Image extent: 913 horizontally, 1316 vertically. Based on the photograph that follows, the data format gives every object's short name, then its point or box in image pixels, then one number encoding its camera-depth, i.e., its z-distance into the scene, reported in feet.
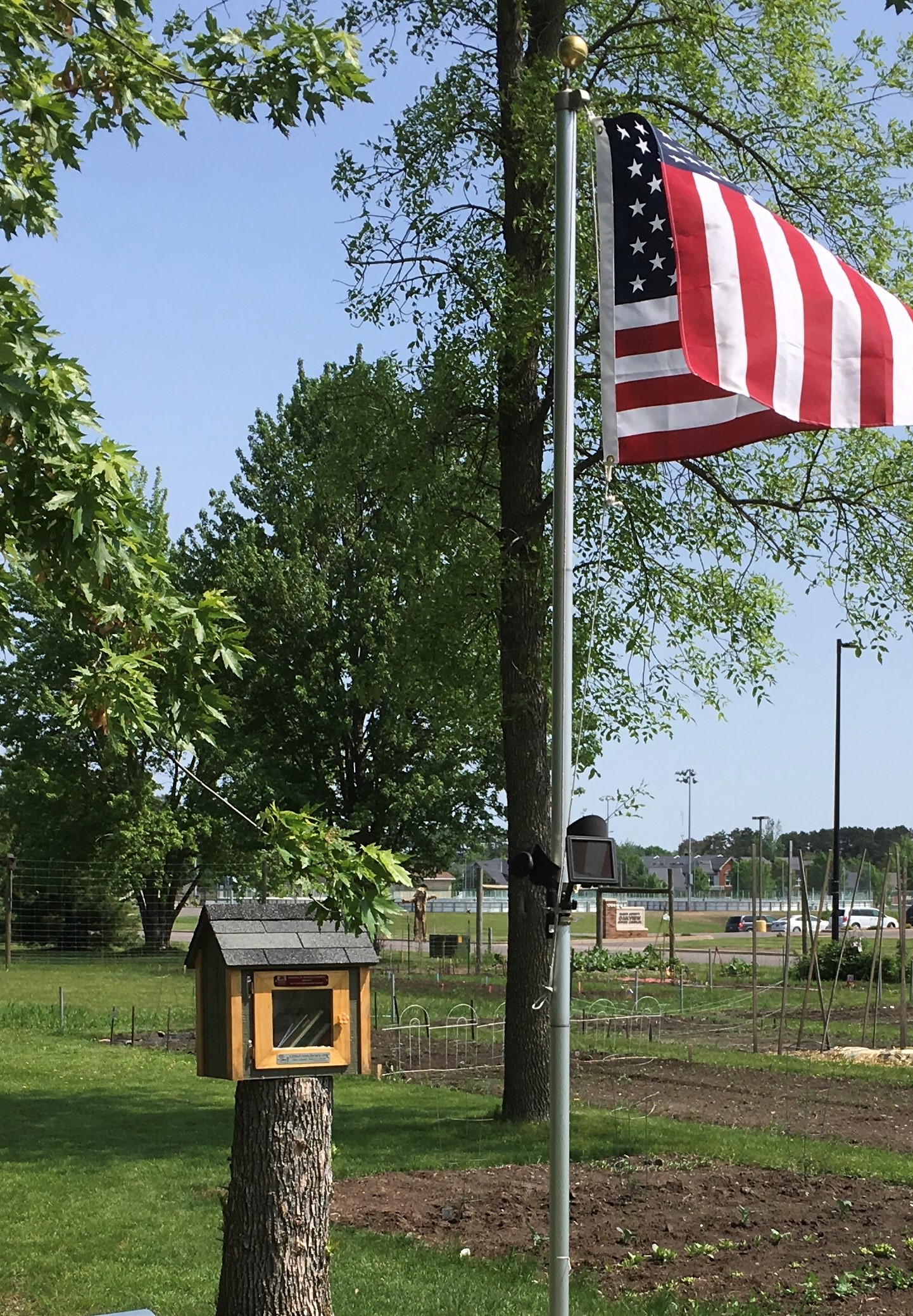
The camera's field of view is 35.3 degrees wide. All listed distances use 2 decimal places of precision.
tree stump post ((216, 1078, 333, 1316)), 21.50
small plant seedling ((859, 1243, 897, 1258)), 27.25
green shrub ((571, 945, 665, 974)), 103.81
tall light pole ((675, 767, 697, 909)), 332.60
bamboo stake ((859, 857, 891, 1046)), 60.68
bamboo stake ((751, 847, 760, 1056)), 60.34
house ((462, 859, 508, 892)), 240.53
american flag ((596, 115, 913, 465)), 19.84
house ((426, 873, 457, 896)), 374.84
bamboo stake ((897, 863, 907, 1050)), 55.31
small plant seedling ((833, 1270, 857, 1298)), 24.93
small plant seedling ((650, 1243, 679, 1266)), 27.22
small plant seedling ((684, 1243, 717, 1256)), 27.63
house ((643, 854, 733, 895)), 388.16
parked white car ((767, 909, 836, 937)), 194.39
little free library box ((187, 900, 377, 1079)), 20.16
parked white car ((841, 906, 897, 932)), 203.54
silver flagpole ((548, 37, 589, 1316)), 17.72
